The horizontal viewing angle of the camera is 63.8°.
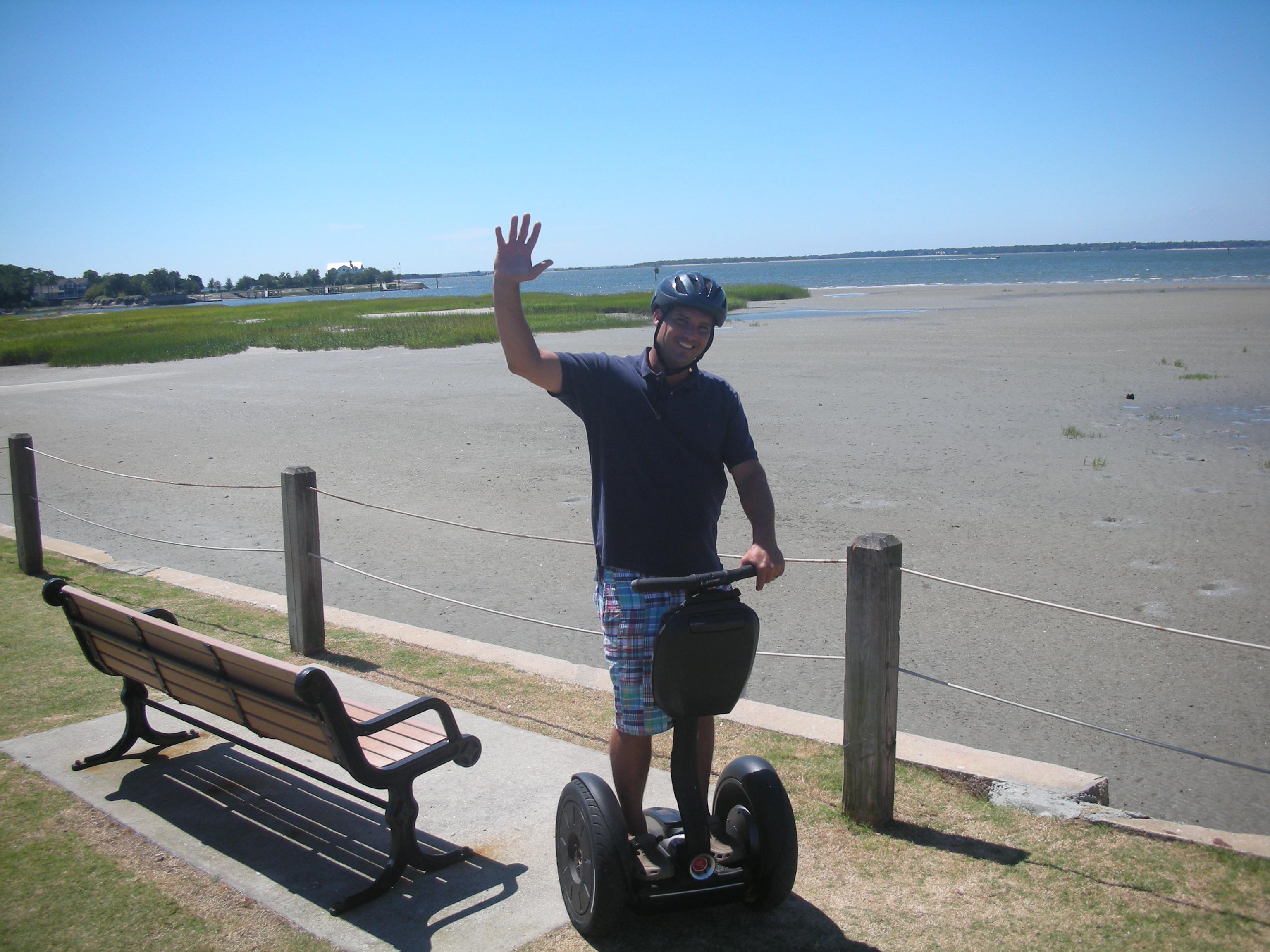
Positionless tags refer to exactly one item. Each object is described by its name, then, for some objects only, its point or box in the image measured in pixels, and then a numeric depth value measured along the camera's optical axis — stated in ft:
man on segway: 9.91
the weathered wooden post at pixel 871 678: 12.32
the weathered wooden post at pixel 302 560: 19.77
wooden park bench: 10.67
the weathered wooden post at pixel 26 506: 25.52
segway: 9.20
